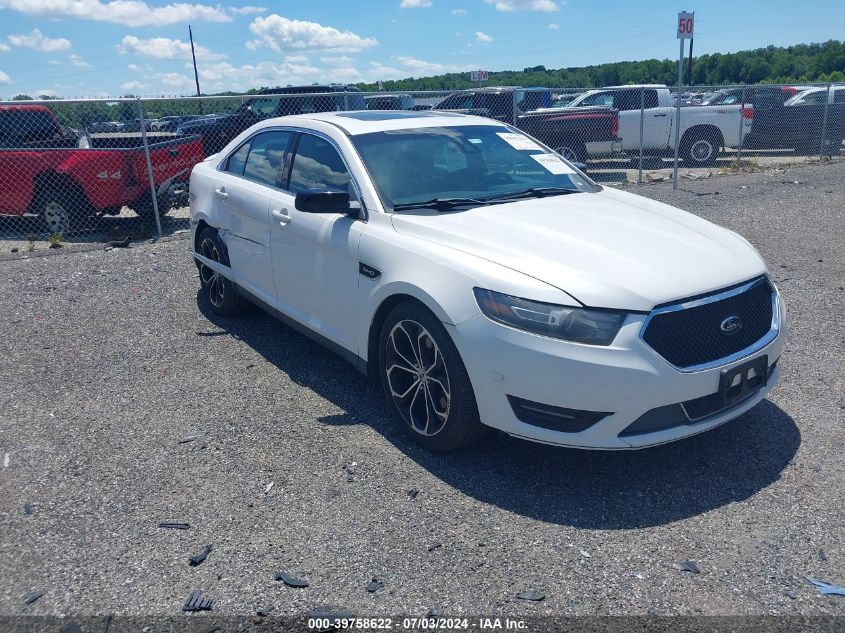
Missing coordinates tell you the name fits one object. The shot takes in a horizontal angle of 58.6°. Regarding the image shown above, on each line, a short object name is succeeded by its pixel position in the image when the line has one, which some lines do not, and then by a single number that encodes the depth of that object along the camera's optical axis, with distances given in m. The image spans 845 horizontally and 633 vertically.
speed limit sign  12.81
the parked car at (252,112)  13.98
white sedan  3.42
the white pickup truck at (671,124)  17.30
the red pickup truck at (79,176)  10.20
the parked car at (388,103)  16.35
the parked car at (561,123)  15.34
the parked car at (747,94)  18.58
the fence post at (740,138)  16.95
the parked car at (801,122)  18.31
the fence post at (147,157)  9.92
